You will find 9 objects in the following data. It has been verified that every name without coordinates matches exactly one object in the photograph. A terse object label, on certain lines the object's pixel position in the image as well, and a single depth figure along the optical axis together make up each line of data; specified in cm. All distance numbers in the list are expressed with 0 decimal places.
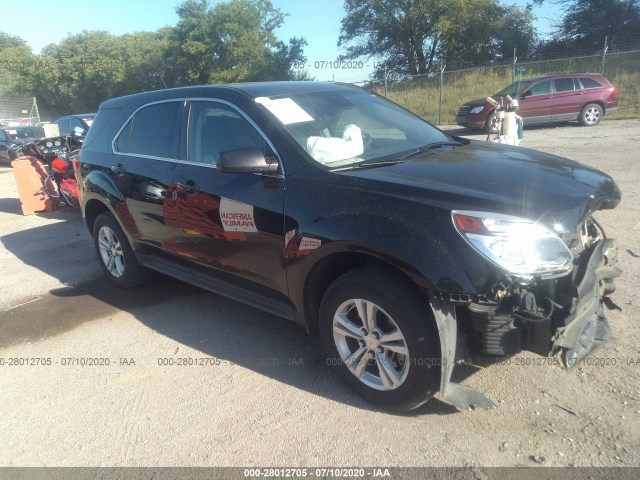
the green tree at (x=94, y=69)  4416
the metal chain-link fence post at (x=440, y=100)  2075
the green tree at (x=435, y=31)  3259
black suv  262
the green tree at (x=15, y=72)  5016
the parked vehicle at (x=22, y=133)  1944
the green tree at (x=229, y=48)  3641
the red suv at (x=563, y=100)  1667
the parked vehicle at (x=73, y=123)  1506
